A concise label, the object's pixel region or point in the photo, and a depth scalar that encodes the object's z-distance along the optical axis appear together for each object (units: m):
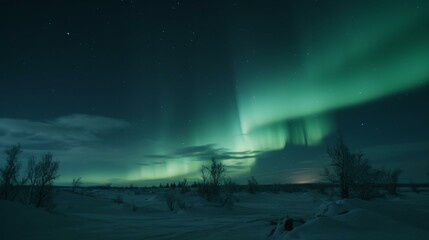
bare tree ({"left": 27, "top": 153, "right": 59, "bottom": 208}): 22.00
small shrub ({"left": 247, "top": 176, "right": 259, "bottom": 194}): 49.56
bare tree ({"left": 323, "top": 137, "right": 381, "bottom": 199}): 24.77
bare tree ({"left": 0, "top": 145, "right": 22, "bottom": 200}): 21.67
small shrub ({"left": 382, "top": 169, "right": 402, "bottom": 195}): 41.10
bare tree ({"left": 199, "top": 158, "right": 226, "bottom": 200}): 28.79
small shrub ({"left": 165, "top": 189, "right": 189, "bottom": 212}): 22.85
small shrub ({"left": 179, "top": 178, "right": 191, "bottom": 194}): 38.11
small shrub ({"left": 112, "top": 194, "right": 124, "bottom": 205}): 28.55
